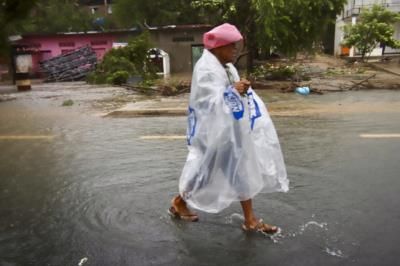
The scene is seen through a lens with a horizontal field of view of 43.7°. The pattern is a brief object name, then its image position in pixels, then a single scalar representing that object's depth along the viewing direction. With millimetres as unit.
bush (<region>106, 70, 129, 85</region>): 22578
